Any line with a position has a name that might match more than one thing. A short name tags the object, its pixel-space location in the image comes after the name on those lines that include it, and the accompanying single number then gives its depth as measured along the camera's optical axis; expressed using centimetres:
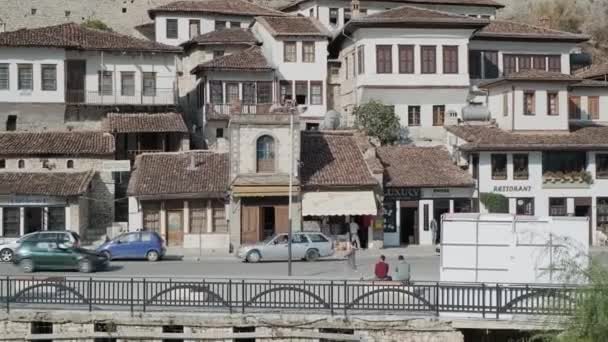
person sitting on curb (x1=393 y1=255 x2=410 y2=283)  2817
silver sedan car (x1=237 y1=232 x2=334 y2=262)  4109
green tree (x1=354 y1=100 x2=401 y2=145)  5447
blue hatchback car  4119
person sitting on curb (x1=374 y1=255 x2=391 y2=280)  2902
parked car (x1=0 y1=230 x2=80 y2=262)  3844
